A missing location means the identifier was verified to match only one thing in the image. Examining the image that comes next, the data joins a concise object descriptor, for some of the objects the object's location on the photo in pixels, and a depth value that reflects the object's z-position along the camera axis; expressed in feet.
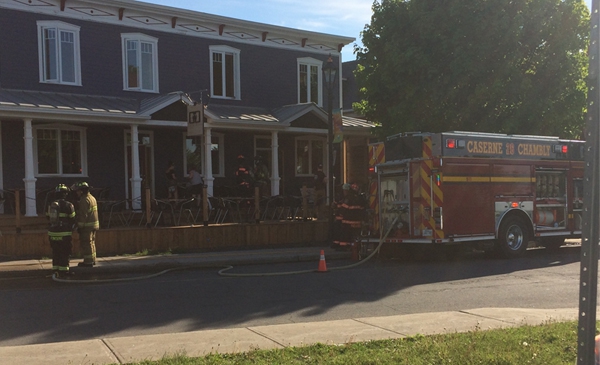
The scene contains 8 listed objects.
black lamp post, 57.77
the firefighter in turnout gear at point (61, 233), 40.65
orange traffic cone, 43.55
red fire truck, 48.26
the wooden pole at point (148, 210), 54.29
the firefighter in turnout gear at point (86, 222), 44.59
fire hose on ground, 39.54
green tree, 66.64
